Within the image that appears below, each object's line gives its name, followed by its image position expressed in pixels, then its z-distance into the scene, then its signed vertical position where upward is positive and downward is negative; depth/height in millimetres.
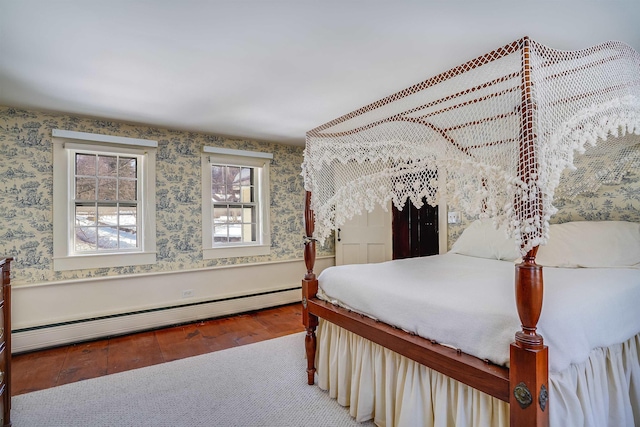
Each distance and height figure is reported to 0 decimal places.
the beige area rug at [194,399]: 1926 -1230
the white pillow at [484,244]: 2596 -270
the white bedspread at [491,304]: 1179 -409
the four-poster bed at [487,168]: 1044 +213
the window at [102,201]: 3156 +156
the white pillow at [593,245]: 2031 -229
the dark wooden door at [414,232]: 4332 -264
